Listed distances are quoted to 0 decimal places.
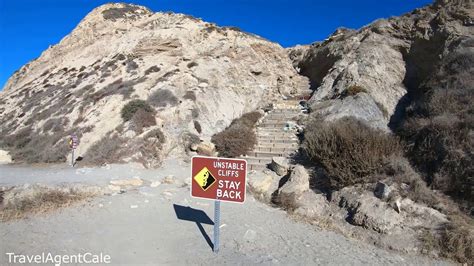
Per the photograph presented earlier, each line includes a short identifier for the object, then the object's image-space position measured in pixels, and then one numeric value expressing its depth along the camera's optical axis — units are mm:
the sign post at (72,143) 14155
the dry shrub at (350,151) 9008
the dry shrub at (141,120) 15492
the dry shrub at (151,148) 13309
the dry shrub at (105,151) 13391
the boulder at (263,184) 9766
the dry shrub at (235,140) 14156
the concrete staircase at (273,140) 13367
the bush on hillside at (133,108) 16562
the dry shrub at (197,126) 16664
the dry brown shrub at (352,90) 16578
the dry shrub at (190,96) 18562
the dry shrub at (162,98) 17719
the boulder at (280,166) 11234
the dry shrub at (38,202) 6819
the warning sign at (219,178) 5047
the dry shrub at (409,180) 7652
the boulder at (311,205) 8473
